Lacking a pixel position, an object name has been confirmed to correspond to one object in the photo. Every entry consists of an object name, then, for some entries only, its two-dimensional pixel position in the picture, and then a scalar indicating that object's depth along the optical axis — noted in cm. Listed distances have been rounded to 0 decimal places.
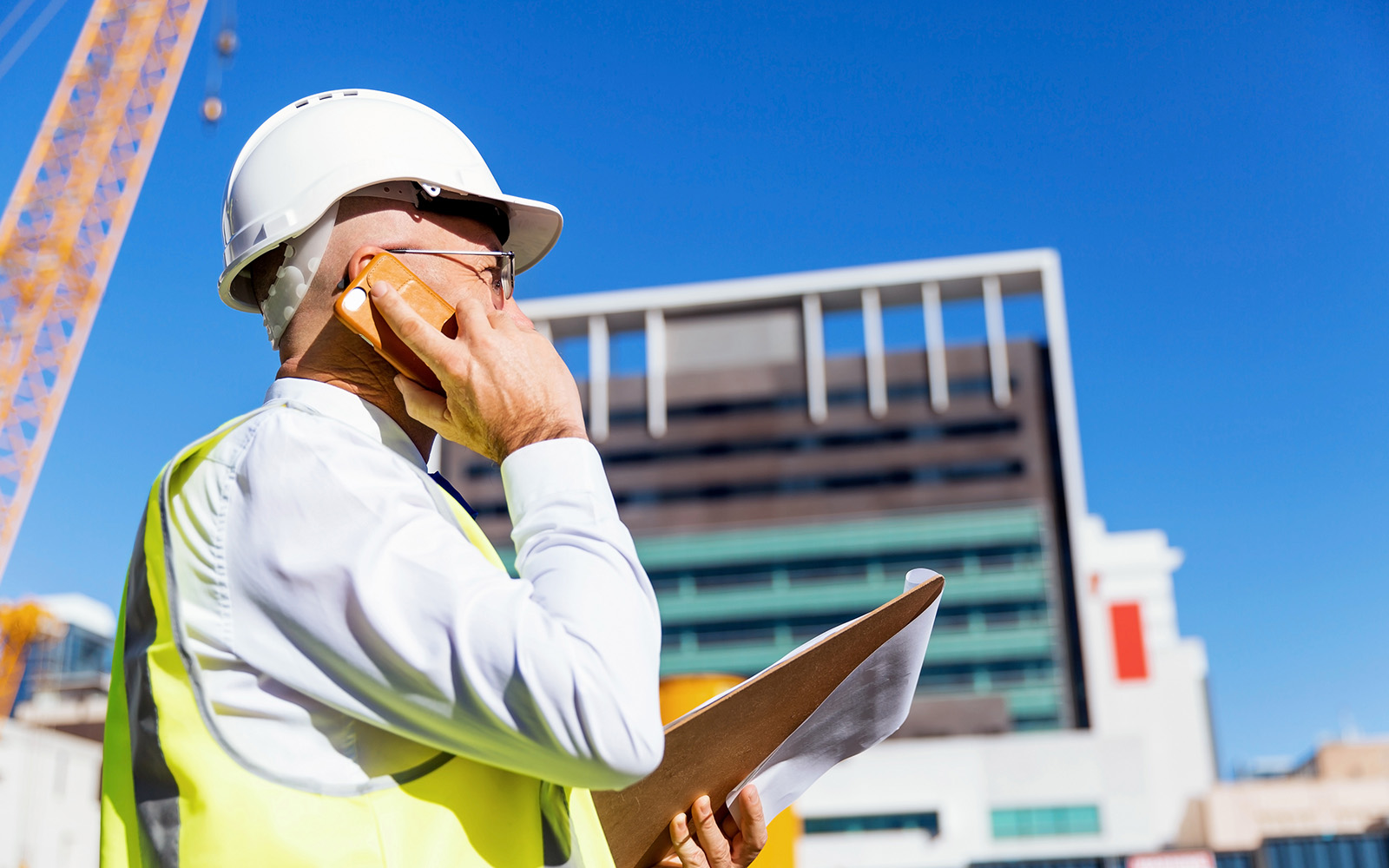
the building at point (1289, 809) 5709
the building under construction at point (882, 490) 6938
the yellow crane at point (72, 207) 3503
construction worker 115
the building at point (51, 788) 4734
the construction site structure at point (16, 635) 4938
